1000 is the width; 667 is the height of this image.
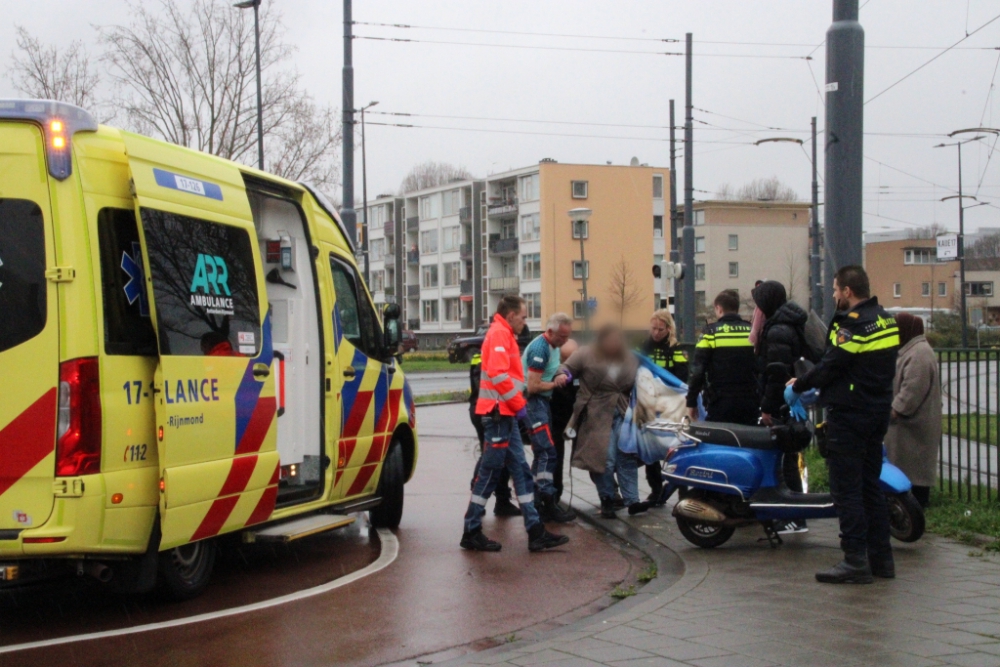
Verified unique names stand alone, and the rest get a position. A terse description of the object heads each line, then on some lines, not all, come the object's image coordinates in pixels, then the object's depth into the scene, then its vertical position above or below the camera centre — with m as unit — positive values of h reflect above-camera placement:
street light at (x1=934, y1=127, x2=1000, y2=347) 41.06 +2.13
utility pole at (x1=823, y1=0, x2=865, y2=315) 8.53 +1.36
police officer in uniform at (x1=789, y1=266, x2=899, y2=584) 6.74 -0.71
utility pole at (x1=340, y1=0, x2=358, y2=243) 17.75 +2.93
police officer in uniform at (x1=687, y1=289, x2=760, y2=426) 9.02 -0.56
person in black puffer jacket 8.12 -0.32
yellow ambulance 5.58 -0.26
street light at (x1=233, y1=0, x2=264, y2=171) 24.30 +4.50
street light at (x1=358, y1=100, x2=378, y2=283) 50.38 +6.13
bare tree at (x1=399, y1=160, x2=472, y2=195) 112.31 +13.84
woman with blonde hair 9.91 -0.43
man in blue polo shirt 9.39 -0.68
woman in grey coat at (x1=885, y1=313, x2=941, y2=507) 8.63 -0.91
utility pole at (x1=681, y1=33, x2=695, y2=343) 23.47 +1.85
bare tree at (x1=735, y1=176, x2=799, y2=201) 83.12 +8.70
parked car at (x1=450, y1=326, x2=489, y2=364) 48.72 -1.98
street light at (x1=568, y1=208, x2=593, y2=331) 25.06 +2.06
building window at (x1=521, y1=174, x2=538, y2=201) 81.62 +9.15
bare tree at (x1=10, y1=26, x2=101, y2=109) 27.48 +5.87
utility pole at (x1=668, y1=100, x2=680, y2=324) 26.48 +2.53
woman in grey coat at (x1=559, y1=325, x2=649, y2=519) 9.66 -1.03
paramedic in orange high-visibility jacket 8.38 -0.97
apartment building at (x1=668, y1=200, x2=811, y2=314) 77.19 +4.50
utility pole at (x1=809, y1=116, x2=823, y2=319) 33.19 +1.45
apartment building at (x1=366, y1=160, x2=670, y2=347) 72.31 +5.36
